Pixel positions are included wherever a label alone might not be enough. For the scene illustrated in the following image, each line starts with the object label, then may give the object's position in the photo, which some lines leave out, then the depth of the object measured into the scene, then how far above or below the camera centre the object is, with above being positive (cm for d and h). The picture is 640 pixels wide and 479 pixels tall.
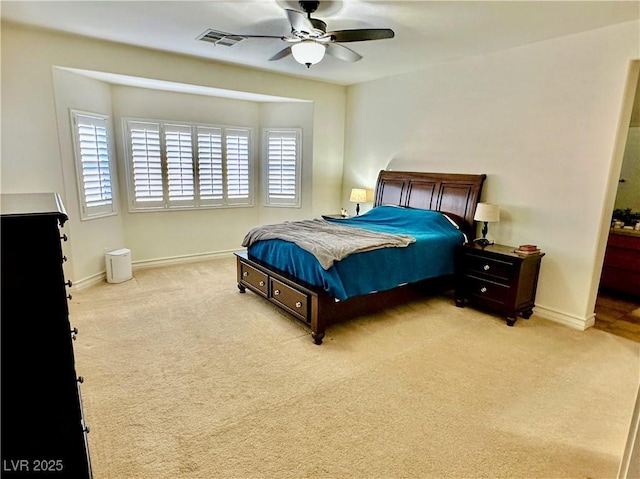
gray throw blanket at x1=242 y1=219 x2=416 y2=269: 308 -64
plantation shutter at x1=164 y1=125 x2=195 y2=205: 513 +5
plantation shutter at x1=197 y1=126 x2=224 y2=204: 539 +4
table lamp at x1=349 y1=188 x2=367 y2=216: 541 -35
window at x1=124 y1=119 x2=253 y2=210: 494 +3
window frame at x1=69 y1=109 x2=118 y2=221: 403 -3
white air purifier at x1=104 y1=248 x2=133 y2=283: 446 -124
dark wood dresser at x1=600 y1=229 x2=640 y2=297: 406 -95
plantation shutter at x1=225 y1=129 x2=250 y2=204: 566 +6
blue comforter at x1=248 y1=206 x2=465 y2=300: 309 -82
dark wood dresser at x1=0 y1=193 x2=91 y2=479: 119 -63
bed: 311 -86
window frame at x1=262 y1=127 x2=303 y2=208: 582 -4
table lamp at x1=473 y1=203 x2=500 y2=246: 375 -38
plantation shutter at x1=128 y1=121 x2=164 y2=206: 486 +4
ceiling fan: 273 +108
